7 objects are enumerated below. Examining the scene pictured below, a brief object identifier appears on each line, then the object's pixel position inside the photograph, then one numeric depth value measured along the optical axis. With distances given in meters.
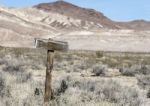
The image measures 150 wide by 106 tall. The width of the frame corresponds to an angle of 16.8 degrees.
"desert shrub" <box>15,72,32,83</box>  15.64
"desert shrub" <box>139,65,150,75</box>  25.80
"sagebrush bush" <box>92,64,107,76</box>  24.99
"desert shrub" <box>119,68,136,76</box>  25.64
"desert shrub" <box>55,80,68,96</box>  12.38
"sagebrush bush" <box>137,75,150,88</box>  18.26
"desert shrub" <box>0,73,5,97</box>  11.61
